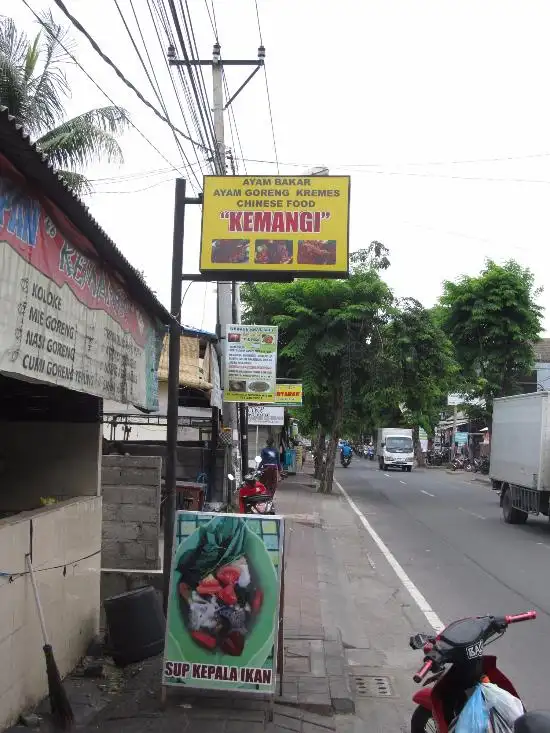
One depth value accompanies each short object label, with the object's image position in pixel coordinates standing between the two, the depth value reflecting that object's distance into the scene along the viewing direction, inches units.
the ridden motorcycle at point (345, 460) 2036.2
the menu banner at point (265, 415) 916.0
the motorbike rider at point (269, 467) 799.1
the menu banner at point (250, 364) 532.2
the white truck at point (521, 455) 621.9
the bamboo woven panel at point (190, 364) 433.1
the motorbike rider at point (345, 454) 2033.7
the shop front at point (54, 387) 140.6
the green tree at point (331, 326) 888.9
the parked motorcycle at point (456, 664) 140.6
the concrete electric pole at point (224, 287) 530.6
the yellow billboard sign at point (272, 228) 296.7
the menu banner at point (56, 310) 136.6
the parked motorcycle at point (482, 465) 1637.4
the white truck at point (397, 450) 1847.9
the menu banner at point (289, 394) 791.7
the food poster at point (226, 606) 196.4
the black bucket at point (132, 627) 230.8
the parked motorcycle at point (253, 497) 483.2
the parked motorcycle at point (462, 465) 1894.7
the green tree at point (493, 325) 1241.4
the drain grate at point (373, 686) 226.5
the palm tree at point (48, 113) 616.7
